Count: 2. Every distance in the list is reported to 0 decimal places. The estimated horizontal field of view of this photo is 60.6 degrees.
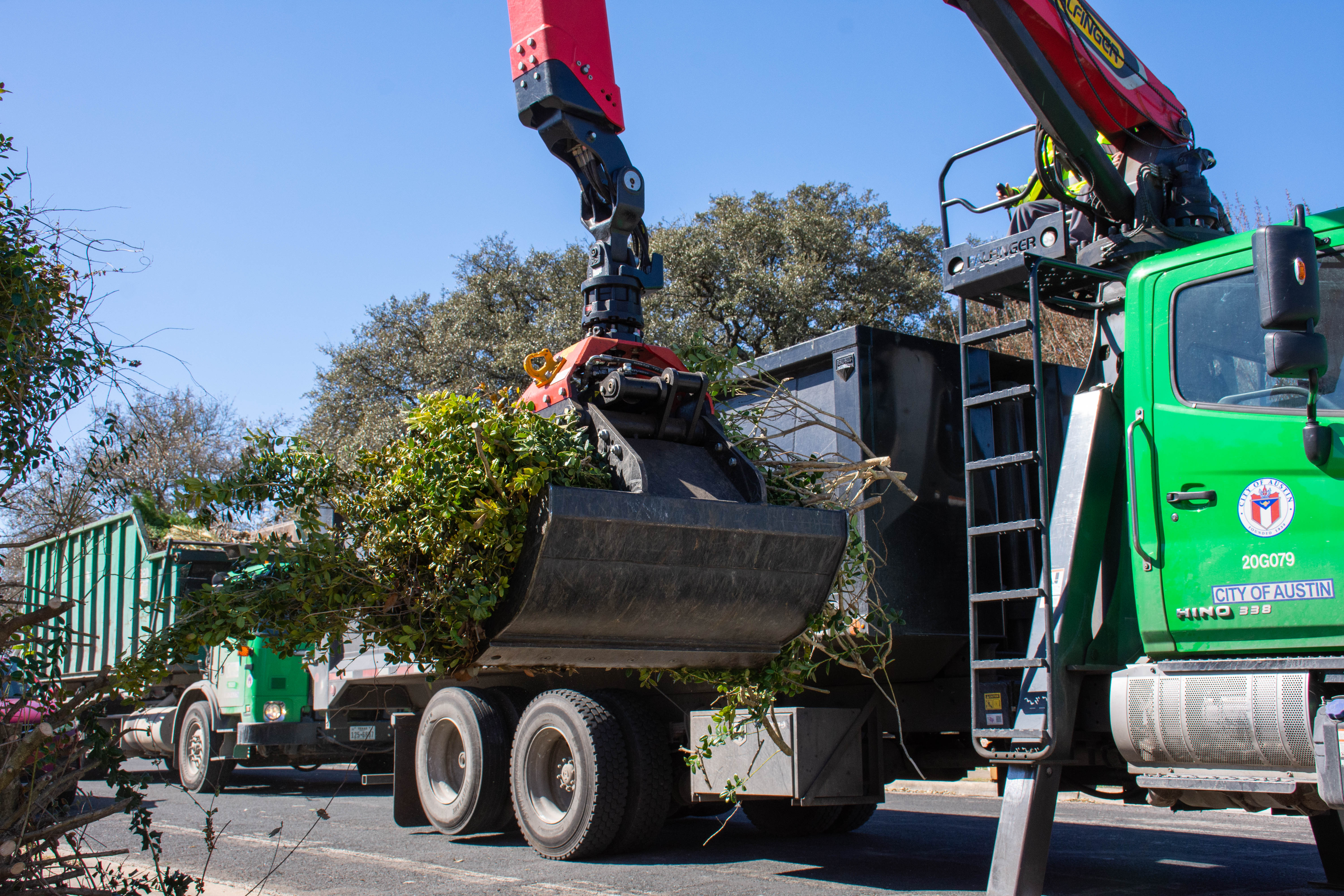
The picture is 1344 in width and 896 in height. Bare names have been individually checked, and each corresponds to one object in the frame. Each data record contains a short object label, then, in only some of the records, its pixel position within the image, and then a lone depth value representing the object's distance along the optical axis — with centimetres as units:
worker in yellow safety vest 578
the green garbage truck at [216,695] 1055
